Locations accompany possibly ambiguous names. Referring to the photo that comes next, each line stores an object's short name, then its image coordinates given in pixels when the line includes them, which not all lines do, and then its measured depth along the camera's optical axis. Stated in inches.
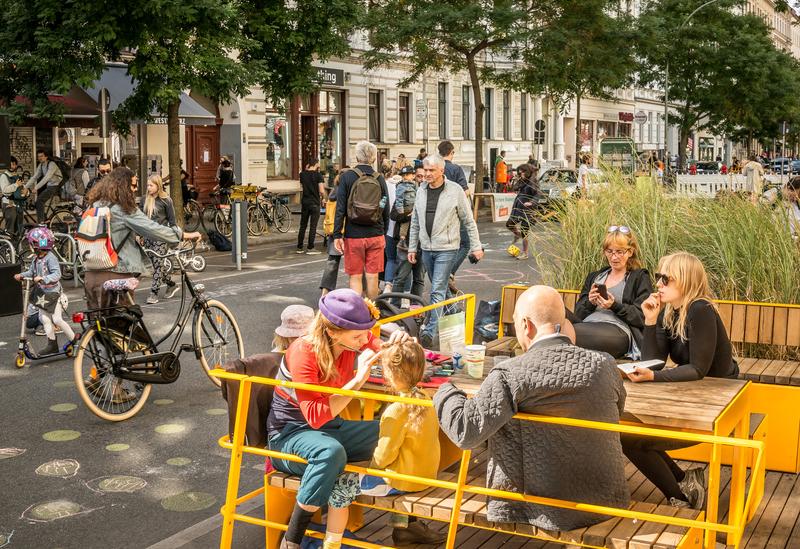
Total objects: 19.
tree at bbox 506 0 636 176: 1244.5
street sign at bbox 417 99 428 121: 1702.8
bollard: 688.4
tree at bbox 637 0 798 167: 2103.8
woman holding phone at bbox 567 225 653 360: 264.5
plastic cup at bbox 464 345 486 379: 215.3
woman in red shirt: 181.3
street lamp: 1902.2
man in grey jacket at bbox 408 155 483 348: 402.0
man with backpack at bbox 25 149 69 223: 870.4
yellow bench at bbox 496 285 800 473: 235.3
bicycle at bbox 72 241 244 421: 305.9
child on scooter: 381.1
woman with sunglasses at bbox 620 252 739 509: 201.8
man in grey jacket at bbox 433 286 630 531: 154.9
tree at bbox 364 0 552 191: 1195.3
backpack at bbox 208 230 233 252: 809.5
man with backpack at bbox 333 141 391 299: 442.3
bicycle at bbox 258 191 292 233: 956.6
